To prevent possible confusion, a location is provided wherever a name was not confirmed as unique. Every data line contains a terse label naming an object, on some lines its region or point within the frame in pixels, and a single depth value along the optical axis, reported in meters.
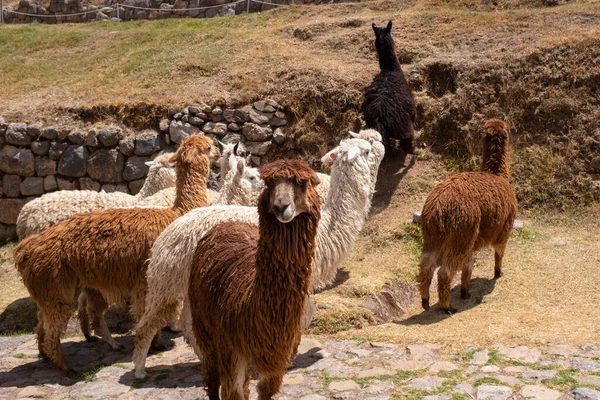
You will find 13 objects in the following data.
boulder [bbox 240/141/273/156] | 10.60
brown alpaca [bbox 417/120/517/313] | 6.31
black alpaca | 9.52
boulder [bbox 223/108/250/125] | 10.78
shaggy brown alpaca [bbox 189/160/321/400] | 3.47
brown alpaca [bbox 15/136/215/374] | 5.79
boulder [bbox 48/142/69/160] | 11.10
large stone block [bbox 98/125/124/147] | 10.84
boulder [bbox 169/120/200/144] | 10.67
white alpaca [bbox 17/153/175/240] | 7.87
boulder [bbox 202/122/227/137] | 10.73
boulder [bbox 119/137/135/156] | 10.74
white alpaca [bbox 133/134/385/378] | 5.30
